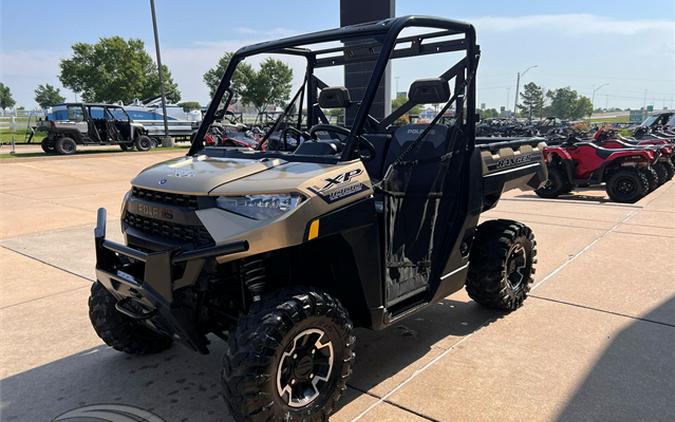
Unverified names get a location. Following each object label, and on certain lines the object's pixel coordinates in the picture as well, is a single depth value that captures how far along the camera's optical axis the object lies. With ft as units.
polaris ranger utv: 7.84
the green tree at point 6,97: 312.42
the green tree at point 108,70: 159.22
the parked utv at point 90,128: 63.67
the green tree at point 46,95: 319.88
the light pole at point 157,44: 74.49
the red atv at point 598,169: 32.89
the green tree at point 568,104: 313.94
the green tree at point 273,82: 143.66
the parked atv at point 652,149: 34.78
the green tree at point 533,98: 290.56
